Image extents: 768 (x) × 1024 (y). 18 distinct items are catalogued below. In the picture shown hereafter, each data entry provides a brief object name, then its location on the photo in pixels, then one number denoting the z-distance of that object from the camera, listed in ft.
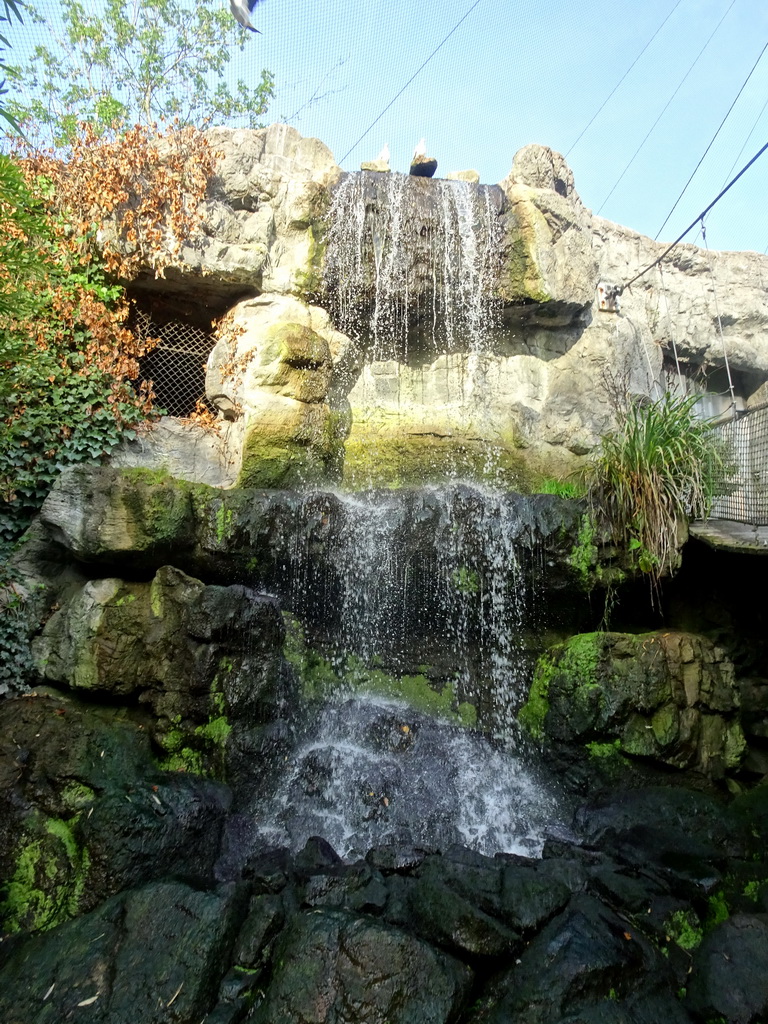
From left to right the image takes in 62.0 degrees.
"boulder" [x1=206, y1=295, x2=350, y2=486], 21.53
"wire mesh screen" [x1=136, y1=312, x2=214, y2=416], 24.61
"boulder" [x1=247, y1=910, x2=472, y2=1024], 8.07
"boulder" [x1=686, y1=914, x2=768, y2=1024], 8.54
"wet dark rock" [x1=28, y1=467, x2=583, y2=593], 16.07
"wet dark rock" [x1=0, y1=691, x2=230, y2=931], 10.43
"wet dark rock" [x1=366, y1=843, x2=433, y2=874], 11.19
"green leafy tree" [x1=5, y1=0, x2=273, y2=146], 41.16
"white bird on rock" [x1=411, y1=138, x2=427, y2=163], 27.53
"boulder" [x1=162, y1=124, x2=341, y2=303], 23.17
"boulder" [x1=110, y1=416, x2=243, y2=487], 20.98
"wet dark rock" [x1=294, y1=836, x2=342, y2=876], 11.22
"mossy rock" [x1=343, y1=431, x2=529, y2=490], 23.90
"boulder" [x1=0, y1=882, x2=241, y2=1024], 8.28
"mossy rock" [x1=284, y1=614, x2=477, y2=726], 17.84
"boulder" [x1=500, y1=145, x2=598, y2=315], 24.62
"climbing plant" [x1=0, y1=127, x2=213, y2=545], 18.38
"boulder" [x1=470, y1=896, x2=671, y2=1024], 8.11
